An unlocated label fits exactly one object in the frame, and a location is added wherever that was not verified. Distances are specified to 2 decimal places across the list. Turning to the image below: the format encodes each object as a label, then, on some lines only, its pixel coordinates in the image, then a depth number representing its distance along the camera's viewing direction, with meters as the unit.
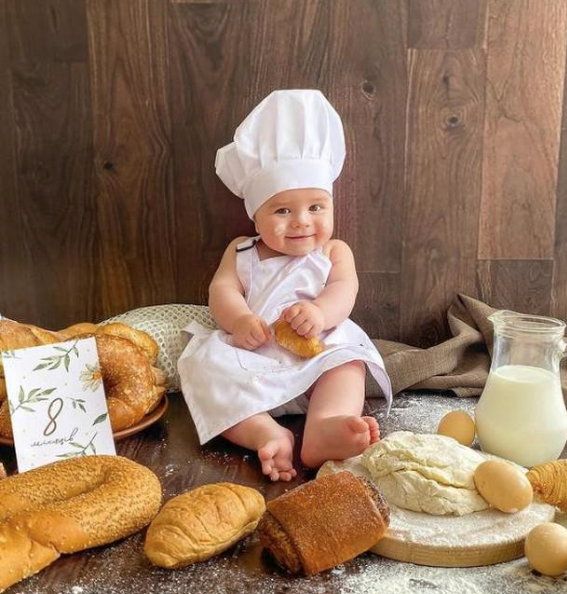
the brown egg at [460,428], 1.17
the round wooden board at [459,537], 0.88
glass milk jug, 1.09
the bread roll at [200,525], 0.86
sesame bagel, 0.86
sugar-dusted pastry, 0.85
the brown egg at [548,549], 0.84
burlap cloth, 1.47
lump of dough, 0.94
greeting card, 1.11
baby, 1.26
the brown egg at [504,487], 0.92
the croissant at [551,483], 0.96
